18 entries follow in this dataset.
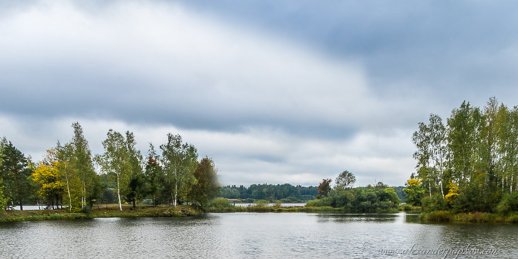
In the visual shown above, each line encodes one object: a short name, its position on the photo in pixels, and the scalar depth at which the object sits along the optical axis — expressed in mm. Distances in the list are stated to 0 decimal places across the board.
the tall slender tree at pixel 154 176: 117312
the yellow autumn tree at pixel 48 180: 105062
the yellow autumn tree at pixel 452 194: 85869
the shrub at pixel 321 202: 163625
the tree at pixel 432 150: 93312
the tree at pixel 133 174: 113875
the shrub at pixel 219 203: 148900
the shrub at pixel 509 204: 72500
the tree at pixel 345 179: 190875
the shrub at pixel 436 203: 85000
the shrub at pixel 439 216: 81688
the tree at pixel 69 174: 102312
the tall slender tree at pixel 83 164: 104000
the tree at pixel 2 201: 82625
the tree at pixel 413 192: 154750
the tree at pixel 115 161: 110125
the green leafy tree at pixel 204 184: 127812
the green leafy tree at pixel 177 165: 119688
